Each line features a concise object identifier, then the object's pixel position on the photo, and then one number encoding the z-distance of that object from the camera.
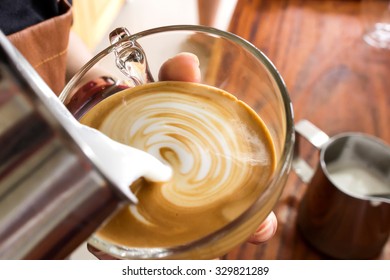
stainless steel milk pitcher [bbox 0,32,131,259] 0.23
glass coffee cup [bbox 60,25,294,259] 0.39
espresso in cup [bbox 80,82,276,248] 0.42
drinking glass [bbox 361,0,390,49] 0.91
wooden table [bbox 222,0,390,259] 0.73
